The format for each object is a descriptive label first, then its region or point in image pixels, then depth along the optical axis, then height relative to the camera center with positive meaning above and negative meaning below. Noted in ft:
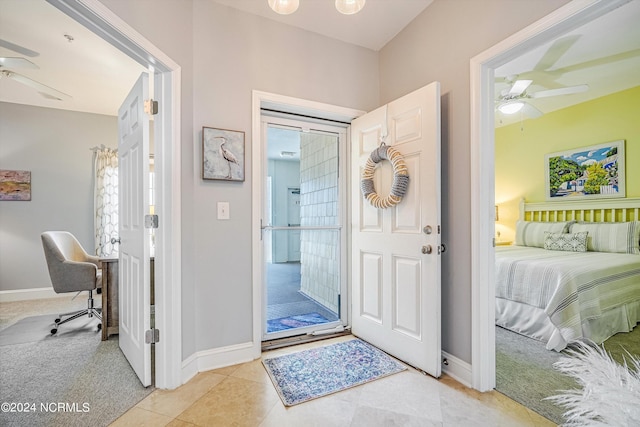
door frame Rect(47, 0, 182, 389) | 5.95 -0.26
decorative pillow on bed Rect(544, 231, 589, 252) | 11.62 -1.13
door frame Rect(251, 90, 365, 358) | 7.29 +0.14
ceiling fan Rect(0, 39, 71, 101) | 8.11 +4.44
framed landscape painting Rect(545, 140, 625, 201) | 12.11 +1.87
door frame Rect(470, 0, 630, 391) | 5.89 -0.13
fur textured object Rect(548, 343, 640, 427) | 1.51 -1.00
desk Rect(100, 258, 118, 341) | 8.45 -2.34
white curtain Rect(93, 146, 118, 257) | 13.97 +0.79
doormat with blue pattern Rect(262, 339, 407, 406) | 5.90 -3.54
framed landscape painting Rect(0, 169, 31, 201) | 12.62 +1.40
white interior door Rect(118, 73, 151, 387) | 6.01 -0.35
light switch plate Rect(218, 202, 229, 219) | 6.95 +0.14
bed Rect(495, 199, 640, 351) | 7.75 -2.01
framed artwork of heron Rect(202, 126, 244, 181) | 6.72 +1.45
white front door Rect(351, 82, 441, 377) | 6.32 -0.64
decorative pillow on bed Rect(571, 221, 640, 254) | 10.83 -0.88
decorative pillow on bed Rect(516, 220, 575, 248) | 12.87 -0.73
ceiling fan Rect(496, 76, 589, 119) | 9.44 +4.08
